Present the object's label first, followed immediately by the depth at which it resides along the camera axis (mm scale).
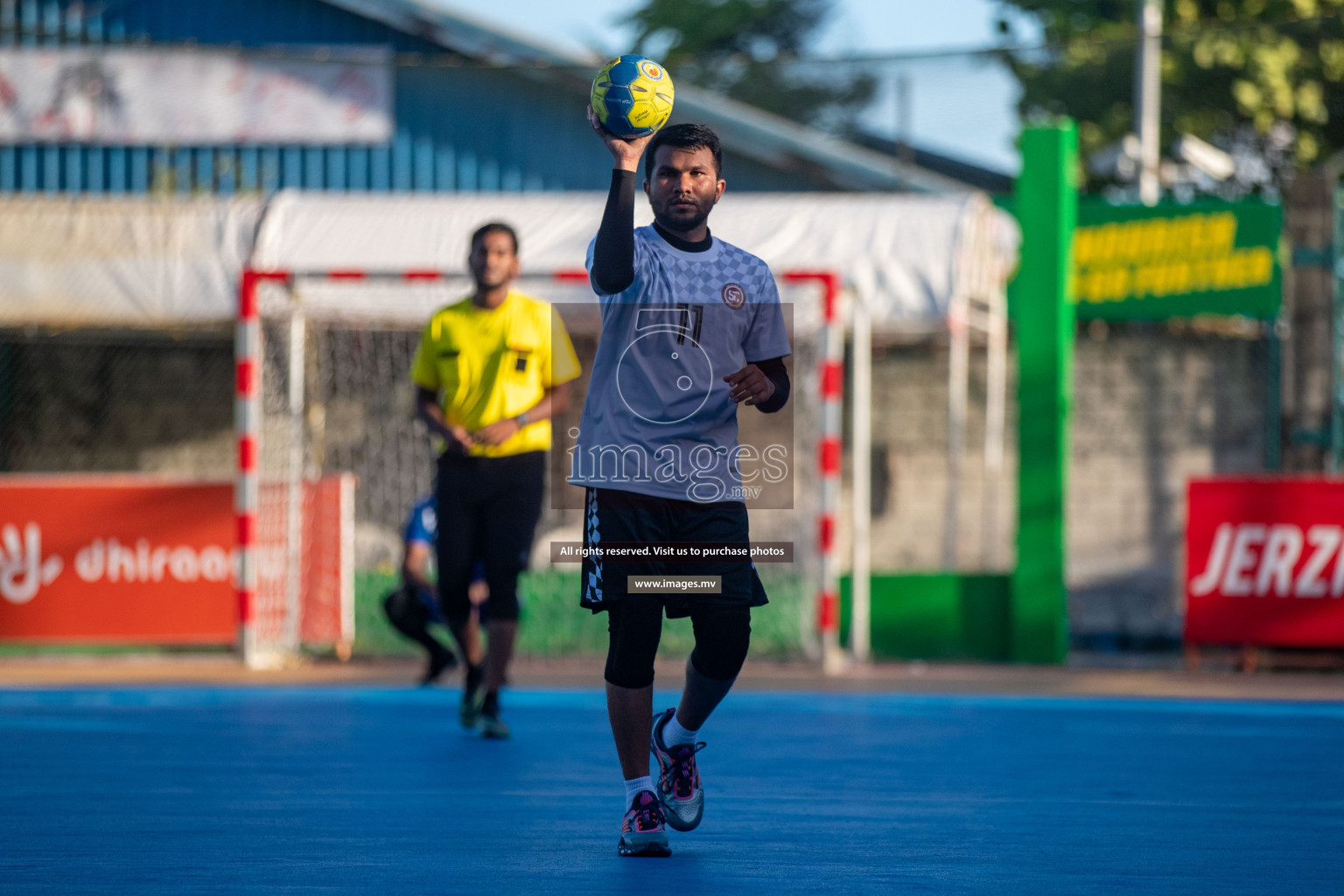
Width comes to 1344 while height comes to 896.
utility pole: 30594
